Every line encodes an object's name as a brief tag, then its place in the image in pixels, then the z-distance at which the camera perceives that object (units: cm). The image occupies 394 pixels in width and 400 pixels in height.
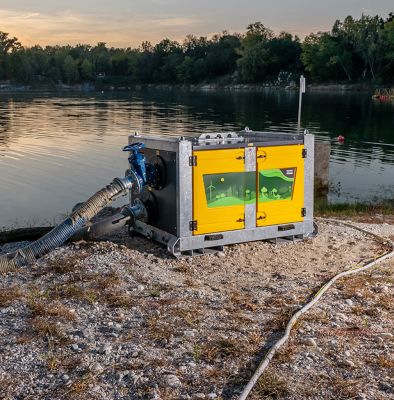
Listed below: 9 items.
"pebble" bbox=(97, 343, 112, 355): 591
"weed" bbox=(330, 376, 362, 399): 518
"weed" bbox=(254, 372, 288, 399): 513
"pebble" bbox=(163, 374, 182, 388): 528
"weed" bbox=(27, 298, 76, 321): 683
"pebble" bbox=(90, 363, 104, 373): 551
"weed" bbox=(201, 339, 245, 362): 589
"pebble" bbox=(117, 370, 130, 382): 539
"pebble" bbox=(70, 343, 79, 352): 597
